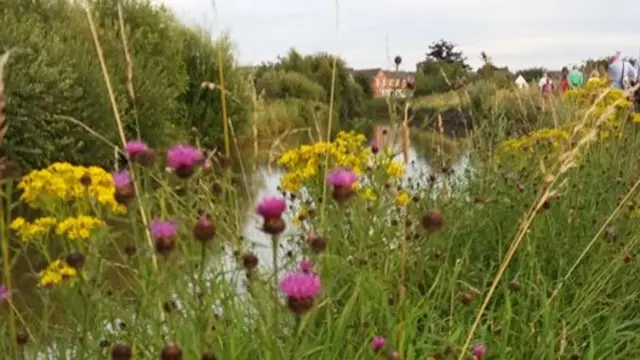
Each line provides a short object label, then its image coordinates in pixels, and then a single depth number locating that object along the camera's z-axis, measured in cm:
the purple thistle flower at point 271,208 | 144
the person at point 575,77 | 1160
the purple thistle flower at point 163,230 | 153
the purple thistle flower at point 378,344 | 183
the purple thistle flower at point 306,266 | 163
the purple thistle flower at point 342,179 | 169
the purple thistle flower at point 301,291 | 131
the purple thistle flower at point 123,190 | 184
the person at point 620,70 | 1065
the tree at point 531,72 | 4301
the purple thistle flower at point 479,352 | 196
